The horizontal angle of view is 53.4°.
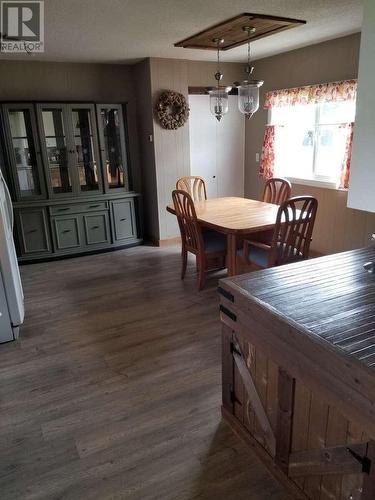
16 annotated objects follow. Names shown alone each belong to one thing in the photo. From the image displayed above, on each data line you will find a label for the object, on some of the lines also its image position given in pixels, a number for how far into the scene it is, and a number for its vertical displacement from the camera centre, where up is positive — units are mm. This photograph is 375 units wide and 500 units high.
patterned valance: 3777 +450
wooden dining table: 3131 -698
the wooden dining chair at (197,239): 3475 -964
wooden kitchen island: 1188 -827
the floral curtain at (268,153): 4828 -198
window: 4066 -40
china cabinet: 4402 -384
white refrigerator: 2674 -973
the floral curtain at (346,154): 3834 -192
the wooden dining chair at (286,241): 2918 -830
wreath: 4688 +376
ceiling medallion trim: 2984 +905
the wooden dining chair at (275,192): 4022 -589
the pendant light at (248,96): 2891 +322
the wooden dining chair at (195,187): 4469 -563
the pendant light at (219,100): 3123 +319
